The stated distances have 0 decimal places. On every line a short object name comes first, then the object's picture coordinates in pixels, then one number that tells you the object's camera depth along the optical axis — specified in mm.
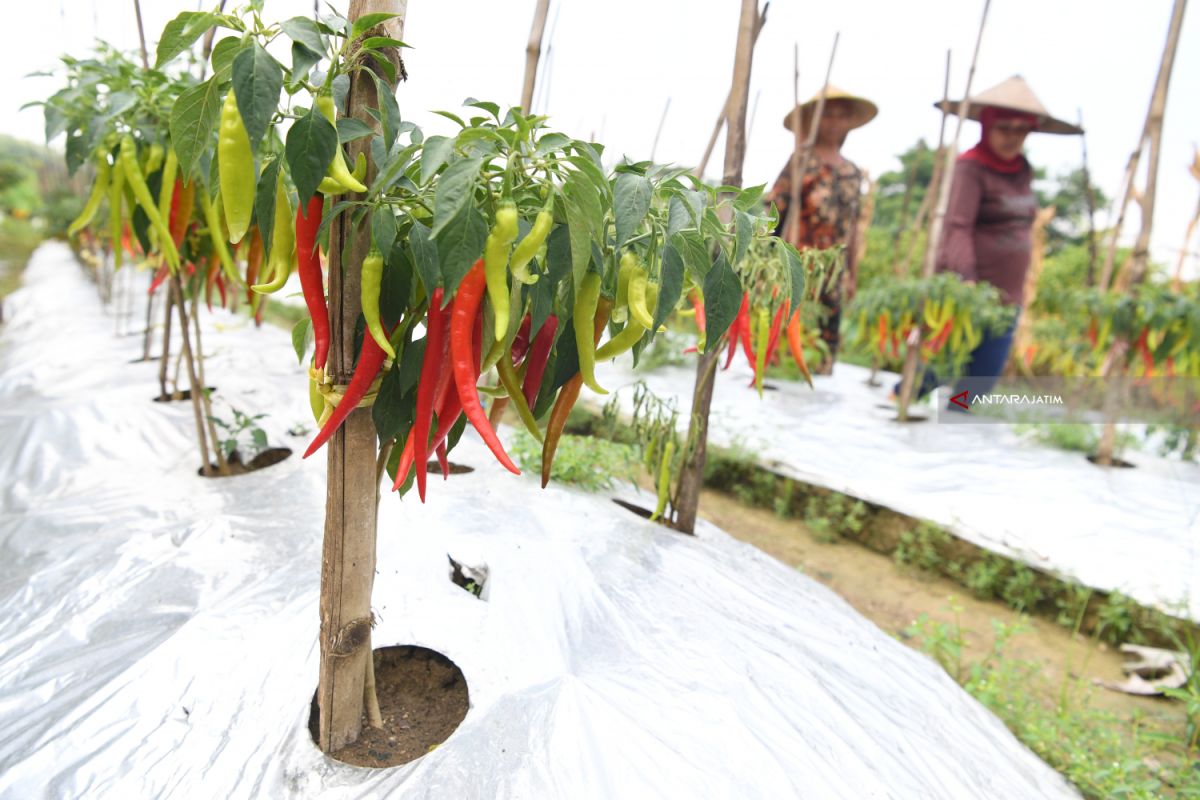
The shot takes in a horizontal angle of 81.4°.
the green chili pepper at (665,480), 1872
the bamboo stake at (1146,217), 2904
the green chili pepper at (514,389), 809
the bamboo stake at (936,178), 4133
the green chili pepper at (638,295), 768
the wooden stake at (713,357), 1814
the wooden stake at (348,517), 798
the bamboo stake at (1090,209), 3905
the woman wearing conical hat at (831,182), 4840
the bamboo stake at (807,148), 3941
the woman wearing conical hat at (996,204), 4168
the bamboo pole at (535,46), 1771
